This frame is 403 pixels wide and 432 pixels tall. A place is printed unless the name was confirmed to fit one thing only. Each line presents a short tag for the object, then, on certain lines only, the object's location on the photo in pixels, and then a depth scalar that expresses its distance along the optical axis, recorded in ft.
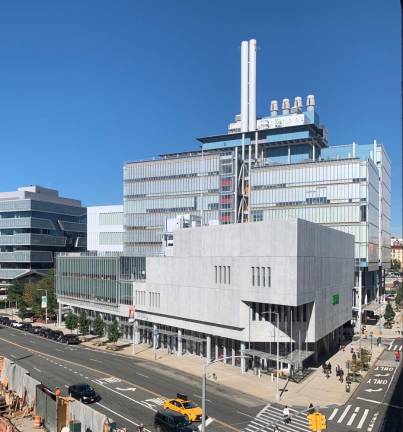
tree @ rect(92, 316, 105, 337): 300.40
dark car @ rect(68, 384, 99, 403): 168.03
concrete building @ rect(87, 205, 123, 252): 507.30
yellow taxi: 152.66
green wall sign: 259.39
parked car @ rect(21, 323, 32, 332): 348.79
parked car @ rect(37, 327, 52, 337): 324.00
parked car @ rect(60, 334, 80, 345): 297.88
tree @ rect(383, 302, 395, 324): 371.10
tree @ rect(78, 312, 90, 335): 309.63
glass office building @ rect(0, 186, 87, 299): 529.04
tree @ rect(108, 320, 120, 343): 276.21
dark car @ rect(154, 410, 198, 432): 134.92
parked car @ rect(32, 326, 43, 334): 337.52
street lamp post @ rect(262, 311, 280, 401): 176.55
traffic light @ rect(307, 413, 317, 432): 85.05
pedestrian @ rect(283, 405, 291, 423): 146.63
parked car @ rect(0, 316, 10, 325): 382.38
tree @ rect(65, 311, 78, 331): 317.01
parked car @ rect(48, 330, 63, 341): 312.32
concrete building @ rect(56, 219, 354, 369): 207.72
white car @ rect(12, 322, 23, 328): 363.46
